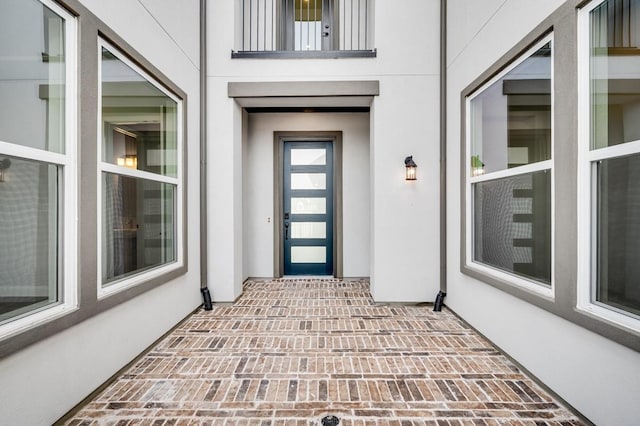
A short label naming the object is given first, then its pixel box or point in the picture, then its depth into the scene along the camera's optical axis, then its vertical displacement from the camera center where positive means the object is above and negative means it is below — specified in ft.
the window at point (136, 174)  7.94 +1.12
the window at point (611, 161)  5.61 +0.94
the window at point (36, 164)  5.49 +0.94
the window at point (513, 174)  7.72 +1.08
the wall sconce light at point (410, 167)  13.06 +1.85
